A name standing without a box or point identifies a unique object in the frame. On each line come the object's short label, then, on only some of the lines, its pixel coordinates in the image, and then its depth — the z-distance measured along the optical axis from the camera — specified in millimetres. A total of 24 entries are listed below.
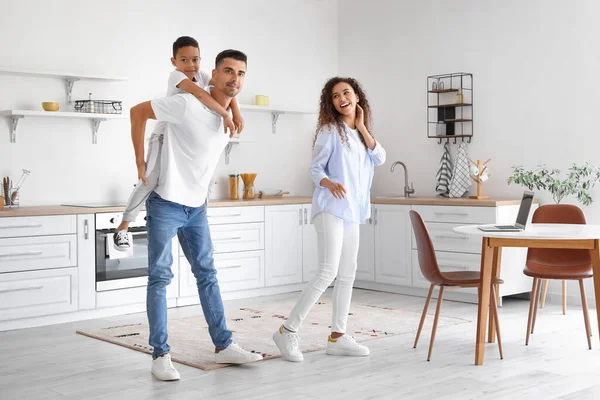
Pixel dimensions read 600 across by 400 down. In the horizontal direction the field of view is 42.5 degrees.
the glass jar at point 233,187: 6559
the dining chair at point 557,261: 4273
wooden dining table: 3684
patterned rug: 4234
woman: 3879
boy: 3531
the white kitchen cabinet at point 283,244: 6301
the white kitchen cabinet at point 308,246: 6578
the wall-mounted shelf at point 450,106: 6426
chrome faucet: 6637
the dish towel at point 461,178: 6332
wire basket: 5625
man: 3498
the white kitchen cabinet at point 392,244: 6262
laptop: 3914
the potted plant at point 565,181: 5520
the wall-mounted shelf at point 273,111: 6578
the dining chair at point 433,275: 3930
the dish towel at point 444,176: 6488
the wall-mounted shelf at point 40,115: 5281
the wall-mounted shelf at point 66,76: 5342
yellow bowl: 5441
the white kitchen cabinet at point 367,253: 6539
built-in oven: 5289
